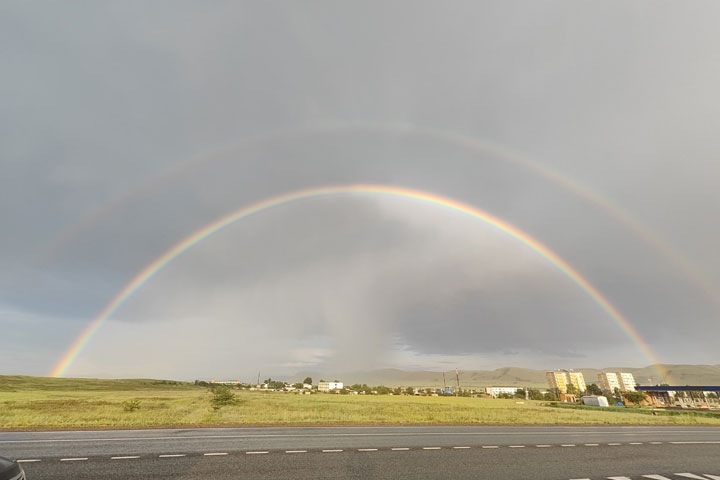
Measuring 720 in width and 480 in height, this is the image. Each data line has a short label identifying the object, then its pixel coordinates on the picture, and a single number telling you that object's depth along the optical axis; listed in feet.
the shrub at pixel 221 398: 151.78
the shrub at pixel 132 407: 124.14
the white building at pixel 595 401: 291.99
